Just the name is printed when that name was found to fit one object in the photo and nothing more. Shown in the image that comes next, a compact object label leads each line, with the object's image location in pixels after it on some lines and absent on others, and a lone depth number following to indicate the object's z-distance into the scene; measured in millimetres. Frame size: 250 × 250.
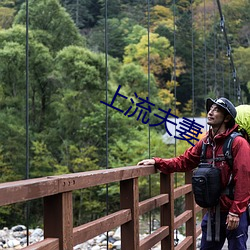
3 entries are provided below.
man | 5885
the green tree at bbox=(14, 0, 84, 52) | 45076
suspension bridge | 4405
